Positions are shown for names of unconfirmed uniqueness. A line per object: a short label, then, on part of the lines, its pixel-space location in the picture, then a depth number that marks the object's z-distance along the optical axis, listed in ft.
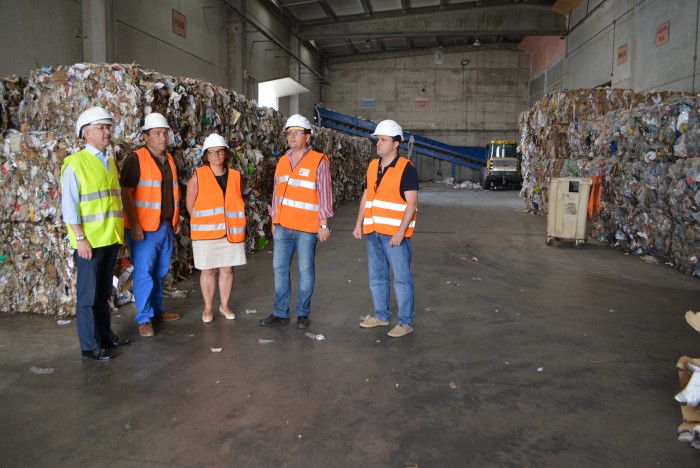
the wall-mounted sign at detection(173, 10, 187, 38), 47.74
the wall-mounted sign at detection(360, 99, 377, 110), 103.19
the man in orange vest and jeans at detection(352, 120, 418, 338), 13.51
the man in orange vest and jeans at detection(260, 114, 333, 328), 14.21
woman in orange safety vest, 14.66
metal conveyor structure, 88.53
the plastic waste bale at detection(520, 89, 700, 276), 21.61
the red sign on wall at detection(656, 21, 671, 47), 46.96
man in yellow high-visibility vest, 11.78
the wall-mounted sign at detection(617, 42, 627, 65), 56.39
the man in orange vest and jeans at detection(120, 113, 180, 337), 13.73
